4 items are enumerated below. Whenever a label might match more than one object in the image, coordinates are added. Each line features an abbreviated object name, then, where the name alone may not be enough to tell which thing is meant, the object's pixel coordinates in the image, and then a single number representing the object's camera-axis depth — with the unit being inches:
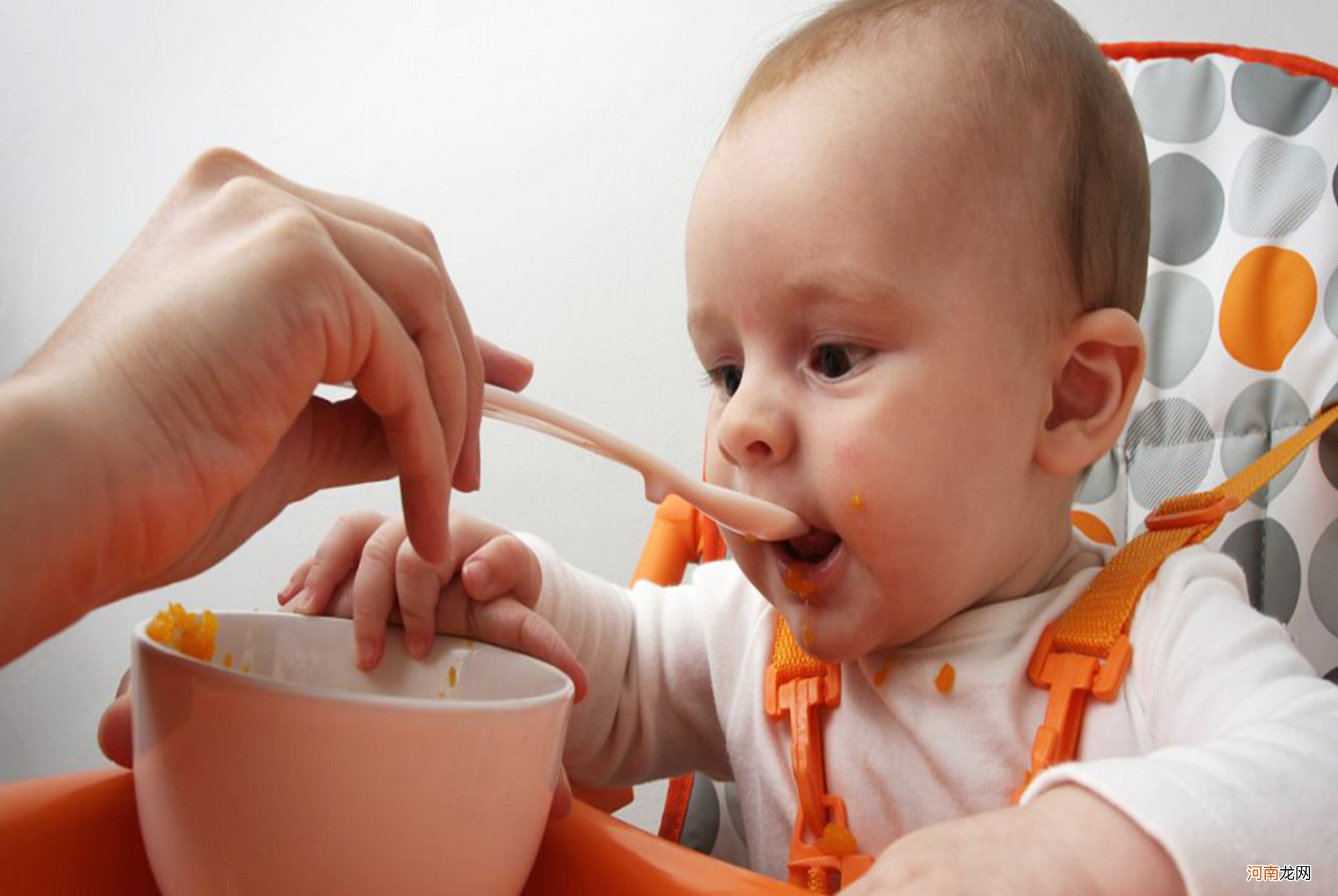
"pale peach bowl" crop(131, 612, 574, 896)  13.9
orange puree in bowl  17.4
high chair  28.5
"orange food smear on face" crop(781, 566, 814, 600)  23.9
